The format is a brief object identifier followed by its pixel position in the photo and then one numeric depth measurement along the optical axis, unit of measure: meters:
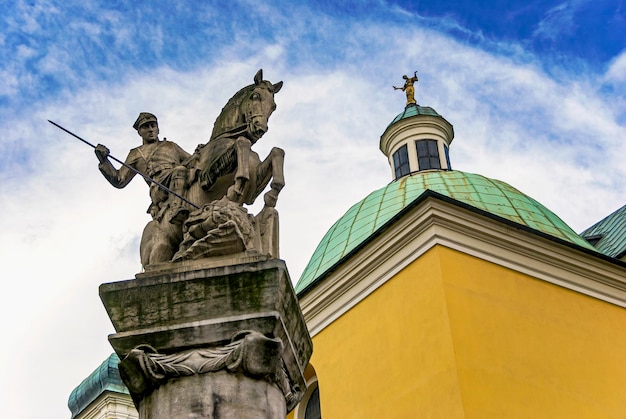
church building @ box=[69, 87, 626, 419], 11.93
